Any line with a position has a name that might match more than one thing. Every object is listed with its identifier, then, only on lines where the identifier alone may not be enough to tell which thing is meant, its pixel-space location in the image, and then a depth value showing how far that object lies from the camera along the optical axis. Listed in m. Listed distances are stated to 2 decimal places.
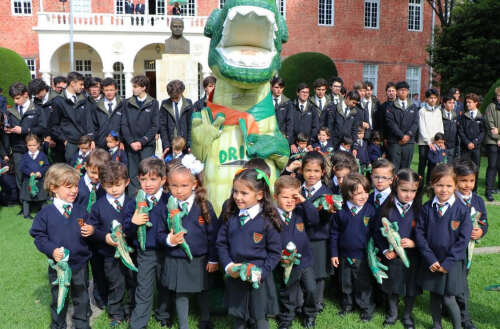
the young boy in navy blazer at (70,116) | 6.61
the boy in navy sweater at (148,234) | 3.22
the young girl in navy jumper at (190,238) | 3.12
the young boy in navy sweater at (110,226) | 3.34
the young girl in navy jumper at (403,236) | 3.38
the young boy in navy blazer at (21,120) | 6.92
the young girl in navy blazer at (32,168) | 6.63
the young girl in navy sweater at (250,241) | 2.93
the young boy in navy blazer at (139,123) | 6.11
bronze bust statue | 9.41
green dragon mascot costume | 3.26
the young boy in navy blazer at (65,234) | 3.04
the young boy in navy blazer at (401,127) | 7.34
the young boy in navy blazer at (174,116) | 6.21
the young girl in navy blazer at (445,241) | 3.17
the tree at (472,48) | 14.78
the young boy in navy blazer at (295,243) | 3.11
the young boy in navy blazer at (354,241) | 3.57
